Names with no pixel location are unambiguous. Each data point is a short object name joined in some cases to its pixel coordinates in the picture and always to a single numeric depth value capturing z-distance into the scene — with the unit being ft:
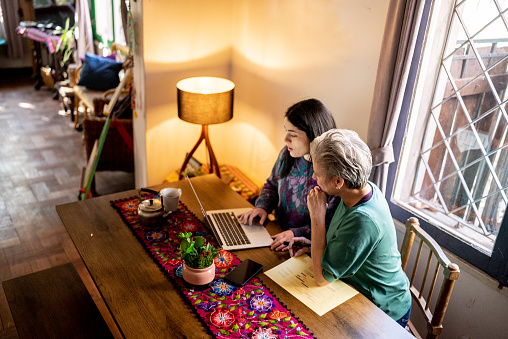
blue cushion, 15.43
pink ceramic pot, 5.23
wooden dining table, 4.79
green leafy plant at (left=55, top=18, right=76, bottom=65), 18.04
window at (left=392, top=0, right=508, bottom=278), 6.32
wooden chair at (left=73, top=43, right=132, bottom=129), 14.78
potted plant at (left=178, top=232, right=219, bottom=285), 5.21
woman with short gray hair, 5.10
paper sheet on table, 5.18
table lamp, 9.04
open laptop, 6.25
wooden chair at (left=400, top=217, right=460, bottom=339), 5.48
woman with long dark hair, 6.48
